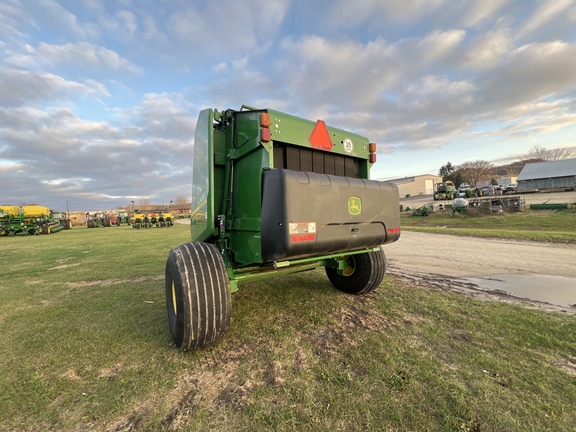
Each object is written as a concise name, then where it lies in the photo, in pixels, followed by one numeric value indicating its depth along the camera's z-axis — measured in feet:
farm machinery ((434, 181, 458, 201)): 134.10
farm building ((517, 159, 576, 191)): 149.06
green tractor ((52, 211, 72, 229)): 110.60
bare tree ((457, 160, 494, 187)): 208.44
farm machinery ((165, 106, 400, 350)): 7.92
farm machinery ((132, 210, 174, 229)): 102.53
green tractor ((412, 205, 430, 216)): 91.27
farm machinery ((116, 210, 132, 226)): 132.46
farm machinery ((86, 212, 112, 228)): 120.60
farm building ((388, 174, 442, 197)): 260.62
